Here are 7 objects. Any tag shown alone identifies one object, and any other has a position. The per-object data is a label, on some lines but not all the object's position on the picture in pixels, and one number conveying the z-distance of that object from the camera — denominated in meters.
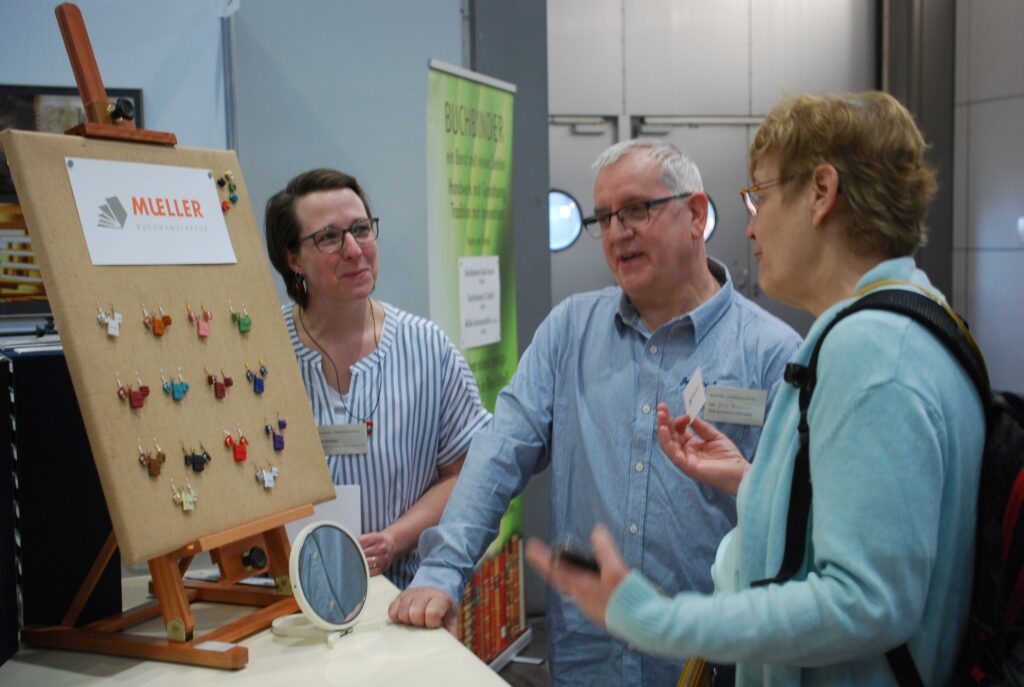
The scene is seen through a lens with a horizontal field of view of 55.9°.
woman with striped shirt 2.27
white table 1.44
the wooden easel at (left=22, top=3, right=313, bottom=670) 1.55
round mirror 1.56
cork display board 1.49
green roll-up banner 3.35
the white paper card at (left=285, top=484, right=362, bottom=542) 2.12
